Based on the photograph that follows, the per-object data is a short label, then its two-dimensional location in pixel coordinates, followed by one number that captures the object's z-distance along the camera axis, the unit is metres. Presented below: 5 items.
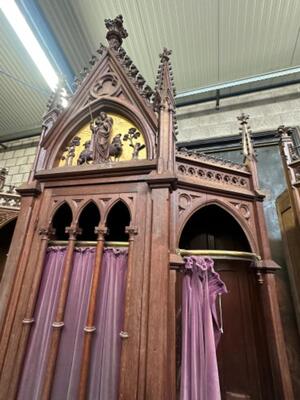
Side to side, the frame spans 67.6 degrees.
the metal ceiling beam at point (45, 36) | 2.80
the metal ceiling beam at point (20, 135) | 5.17
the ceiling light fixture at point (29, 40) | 2.65
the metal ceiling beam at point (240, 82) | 3.38
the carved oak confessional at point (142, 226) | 1.31
